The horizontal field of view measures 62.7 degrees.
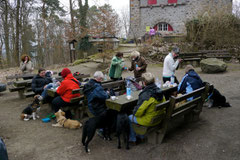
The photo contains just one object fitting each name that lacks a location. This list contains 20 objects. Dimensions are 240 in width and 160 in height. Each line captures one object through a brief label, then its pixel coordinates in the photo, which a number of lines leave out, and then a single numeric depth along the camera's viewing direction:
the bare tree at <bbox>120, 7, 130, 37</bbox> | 27.22
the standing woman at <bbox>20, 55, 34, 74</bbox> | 8.73
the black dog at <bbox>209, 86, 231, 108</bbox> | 5.36
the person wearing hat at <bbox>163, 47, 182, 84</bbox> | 5.48
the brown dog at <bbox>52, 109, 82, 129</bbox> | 4.62
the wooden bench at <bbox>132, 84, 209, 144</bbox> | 3.38
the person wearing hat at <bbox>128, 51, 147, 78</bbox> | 6.17
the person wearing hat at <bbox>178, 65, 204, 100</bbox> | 4.56
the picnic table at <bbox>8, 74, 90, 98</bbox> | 7.14
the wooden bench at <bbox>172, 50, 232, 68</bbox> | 12.16
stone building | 23.00
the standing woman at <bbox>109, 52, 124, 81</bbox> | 6.44
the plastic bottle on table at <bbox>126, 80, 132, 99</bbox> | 4.04
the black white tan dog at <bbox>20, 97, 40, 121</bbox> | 5.30
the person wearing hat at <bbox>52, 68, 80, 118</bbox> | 4.88
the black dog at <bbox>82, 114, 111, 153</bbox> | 3.52
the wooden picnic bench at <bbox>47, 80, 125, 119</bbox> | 4.92
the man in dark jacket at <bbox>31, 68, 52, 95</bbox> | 6.07
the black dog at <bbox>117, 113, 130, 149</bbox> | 3.57
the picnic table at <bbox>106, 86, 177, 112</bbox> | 3.66
